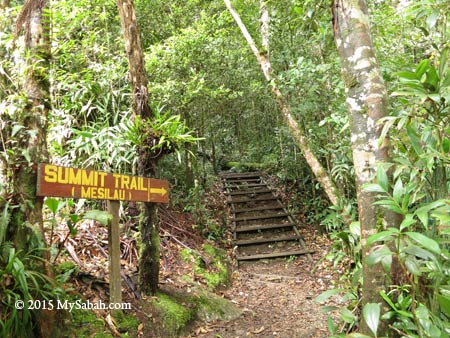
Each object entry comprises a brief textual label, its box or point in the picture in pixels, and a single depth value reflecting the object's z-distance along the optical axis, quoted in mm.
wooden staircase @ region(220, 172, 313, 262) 6566
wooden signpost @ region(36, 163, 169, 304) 2438
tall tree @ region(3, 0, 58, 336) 2326
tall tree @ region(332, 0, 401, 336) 1909
